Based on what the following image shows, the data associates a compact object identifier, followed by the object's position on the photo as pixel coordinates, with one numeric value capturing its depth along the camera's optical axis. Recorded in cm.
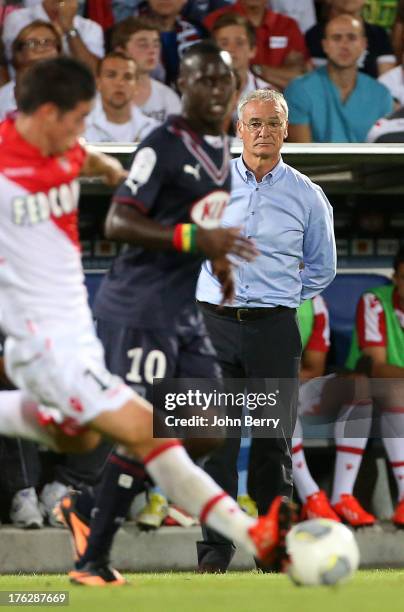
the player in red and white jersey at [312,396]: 1772
